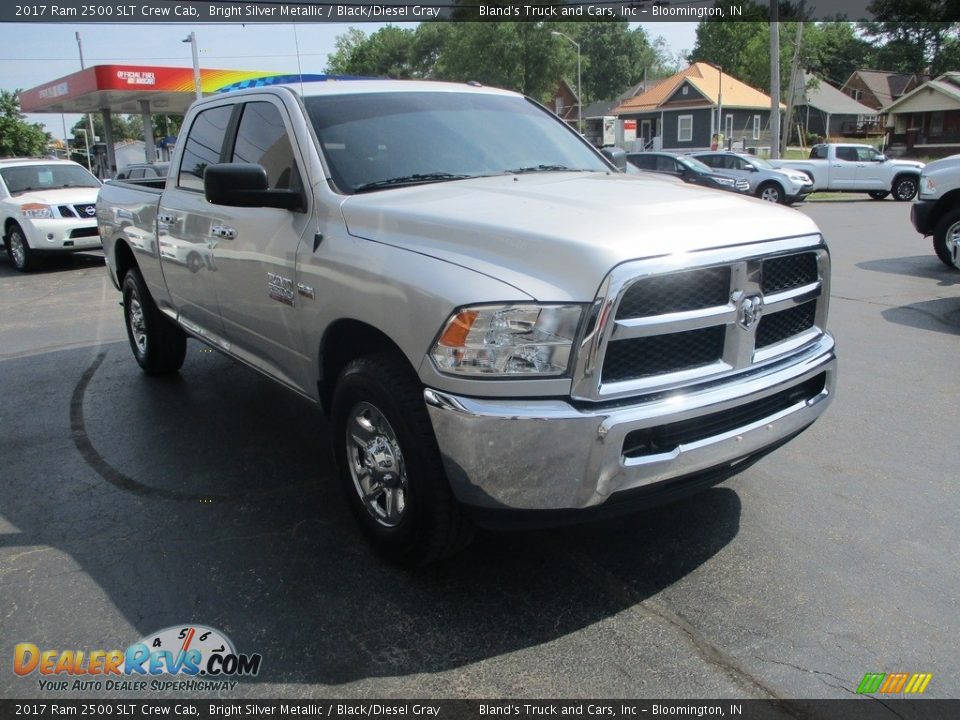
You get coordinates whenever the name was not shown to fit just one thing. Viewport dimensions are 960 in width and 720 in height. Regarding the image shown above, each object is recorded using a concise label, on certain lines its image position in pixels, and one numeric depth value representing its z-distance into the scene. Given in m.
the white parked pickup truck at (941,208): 9.62
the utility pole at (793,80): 32.29
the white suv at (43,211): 12.68
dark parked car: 20.95
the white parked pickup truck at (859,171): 24.02
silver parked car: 22.89
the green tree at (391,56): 79.50
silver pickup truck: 2.64
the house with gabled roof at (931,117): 48.47
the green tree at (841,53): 83.75
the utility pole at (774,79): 24.84
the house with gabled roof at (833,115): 63.34
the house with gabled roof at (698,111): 54.97
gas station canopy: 25.22
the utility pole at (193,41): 22.38
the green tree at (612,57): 94.31
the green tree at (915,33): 72.50
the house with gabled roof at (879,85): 69.88
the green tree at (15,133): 44.88
